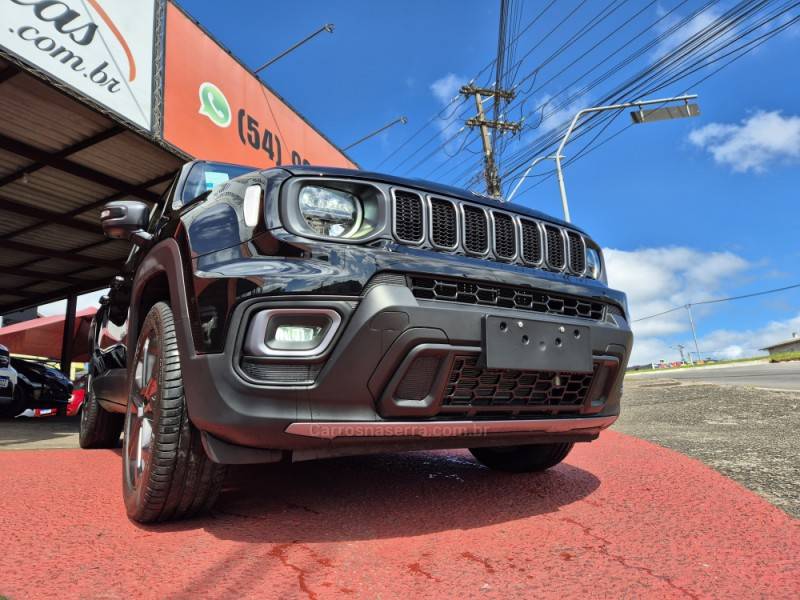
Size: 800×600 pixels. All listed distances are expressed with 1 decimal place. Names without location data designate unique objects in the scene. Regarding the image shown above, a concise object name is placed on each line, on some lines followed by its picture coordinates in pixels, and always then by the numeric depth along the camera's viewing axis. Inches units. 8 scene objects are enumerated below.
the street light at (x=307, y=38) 438.0
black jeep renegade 74.6
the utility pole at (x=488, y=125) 706.8
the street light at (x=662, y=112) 503.2
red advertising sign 291.9
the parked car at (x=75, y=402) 436.0
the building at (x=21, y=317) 1263.7
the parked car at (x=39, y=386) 399.2
